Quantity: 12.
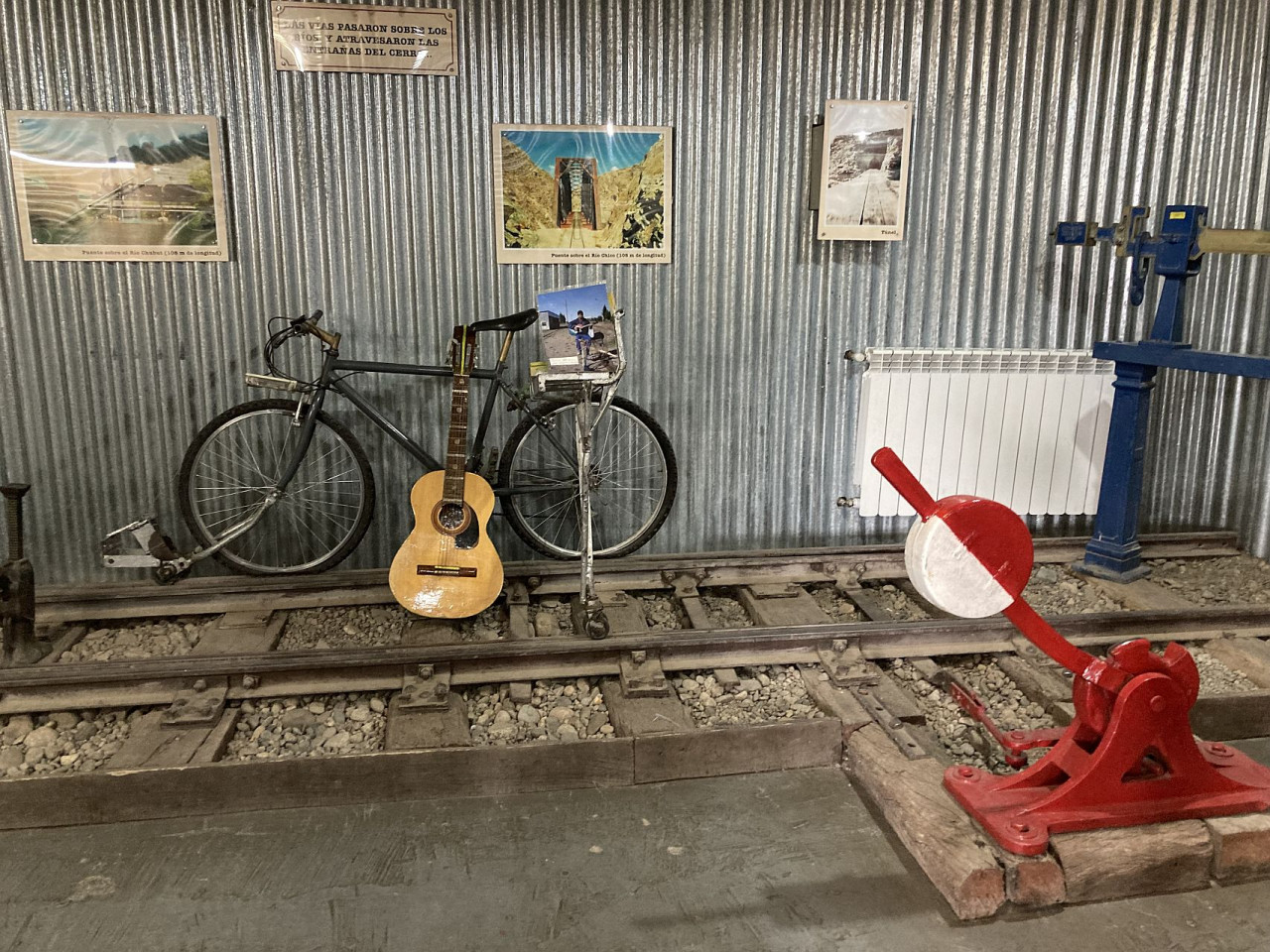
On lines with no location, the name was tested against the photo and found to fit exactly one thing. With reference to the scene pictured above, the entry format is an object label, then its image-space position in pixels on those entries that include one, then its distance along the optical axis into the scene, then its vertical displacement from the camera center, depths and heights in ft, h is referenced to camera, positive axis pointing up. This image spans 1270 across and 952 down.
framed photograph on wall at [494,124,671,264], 15.55 +1.88
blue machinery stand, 14.17 -0.80
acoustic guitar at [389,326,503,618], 13.17 -3.69
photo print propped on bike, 12.46 -0.47
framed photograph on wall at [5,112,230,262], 14.55 +1.83
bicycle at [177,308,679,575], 15.11 -3.07
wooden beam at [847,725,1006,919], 8.45 -5.19
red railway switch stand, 7.80 -3.99
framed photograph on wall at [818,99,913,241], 16.03 +2.39
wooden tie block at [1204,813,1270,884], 8.87 -5.28
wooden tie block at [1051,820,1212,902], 8.62 -5.28
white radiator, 16.60 -2.17
